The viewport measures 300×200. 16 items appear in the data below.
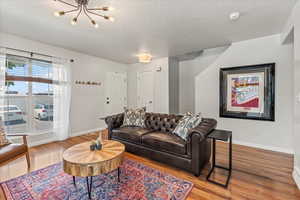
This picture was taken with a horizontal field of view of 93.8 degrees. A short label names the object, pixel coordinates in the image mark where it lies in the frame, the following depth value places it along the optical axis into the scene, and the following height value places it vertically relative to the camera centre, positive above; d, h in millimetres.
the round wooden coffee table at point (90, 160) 1593 -722
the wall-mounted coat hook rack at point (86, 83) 4366 +559
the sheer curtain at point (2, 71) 2902 +586
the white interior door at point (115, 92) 5321 +305
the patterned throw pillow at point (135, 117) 3390 -423
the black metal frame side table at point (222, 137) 2004 -541
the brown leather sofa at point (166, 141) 2160 -739
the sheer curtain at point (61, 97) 3809 +71
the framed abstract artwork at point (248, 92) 3162 +207
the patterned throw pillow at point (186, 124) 2473 -438
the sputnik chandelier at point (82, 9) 1953 +1402
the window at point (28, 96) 3162 +71
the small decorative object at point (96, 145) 1953 -639
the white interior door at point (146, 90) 5469 +408
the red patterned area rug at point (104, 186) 1732 -1181
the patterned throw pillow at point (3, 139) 2319 -661
